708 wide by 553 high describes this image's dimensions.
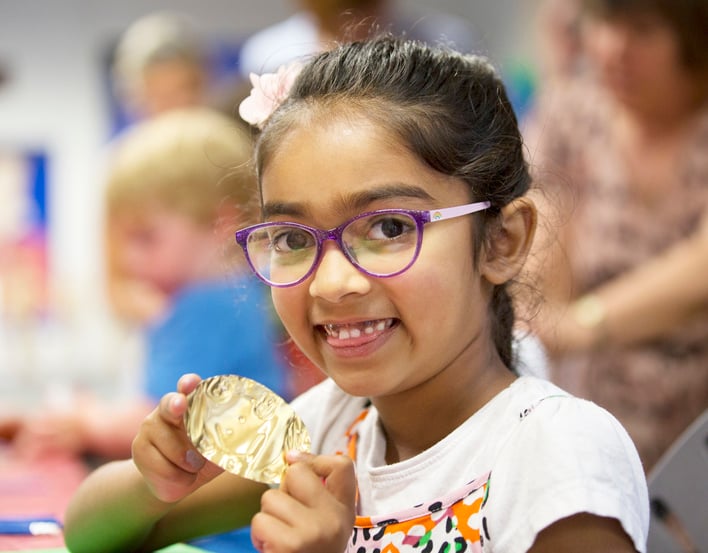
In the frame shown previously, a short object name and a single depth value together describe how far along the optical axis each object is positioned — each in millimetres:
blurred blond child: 1673
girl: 913
